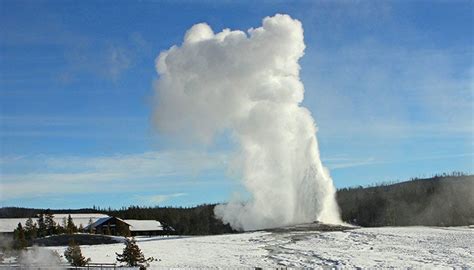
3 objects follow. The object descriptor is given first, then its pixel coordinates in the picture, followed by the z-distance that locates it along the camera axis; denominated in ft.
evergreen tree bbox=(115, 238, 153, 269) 183.62
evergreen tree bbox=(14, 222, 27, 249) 247.52
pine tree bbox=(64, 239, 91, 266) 186.09
